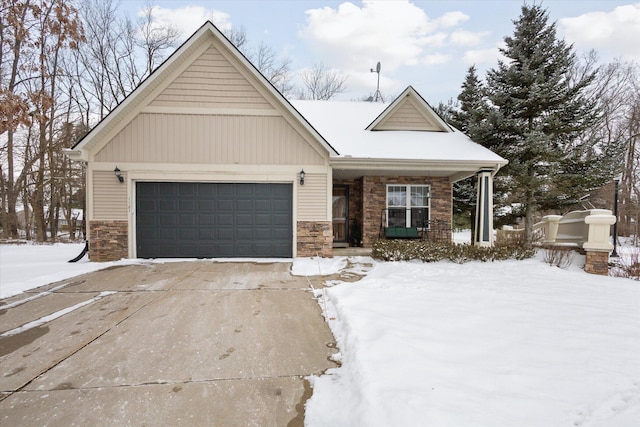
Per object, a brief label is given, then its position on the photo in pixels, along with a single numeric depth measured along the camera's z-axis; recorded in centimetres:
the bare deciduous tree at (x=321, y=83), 2359
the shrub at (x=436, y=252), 778
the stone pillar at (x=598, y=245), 788
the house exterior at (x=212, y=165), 786
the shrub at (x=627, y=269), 804
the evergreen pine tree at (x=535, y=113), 1001
